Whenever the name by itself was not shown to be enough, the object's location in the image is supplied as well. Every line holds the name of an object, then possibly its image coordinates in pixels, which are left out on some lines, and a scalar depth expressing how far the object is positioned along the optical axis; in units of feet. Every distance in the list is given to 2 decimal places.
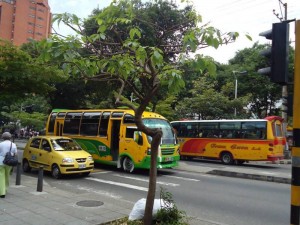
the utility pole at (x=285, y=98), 14.43
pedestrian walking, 28.22
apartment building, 286.05
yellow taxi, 41.50
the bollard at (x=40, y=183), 31.50
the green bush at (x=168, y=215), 19.74
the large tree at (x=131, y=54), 15.92
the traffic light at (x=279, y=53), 13.87
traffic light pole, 13.48
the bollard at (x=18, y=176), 33.97
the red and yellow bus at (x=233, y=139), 60.75
